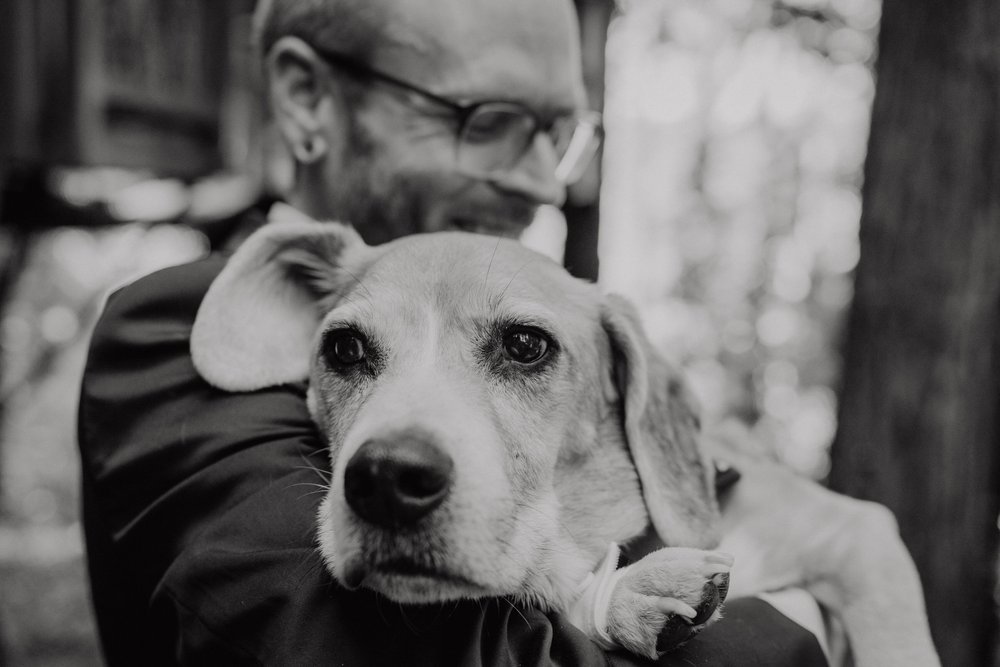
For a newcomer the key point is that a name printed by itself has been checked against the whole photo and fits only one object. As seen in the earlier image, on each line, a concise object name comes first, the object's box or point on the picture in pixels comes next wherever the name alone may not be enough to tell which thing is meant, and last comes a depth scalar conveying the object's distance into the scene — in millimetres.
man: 476
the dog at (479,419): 481
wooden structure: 930
